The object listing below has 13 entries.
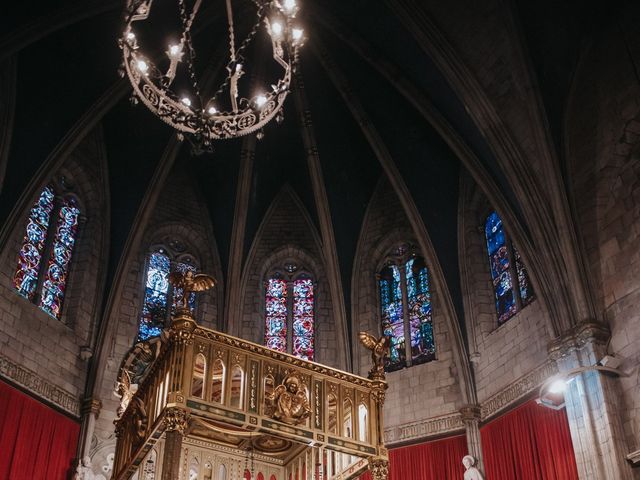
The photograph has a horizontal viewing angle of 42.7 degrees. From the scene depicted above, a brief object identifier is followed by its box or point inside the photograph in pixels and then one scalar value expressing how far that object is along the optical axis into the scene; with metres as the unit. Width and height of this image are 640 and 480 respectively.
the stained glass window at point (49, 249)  15.17
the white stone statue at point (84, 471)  13.99
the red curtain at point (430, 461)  14.69
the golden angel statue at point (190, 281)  9.20
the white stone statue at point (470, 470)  13.98
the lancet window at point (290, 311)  17.34
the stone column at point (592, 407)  11.67
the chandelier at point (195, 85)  9.76
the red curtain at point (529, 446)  12.79
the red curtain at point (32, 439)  13.15
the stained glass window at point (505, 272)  15.28
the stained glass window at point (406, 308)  16.55
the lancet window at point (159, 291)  16.78
